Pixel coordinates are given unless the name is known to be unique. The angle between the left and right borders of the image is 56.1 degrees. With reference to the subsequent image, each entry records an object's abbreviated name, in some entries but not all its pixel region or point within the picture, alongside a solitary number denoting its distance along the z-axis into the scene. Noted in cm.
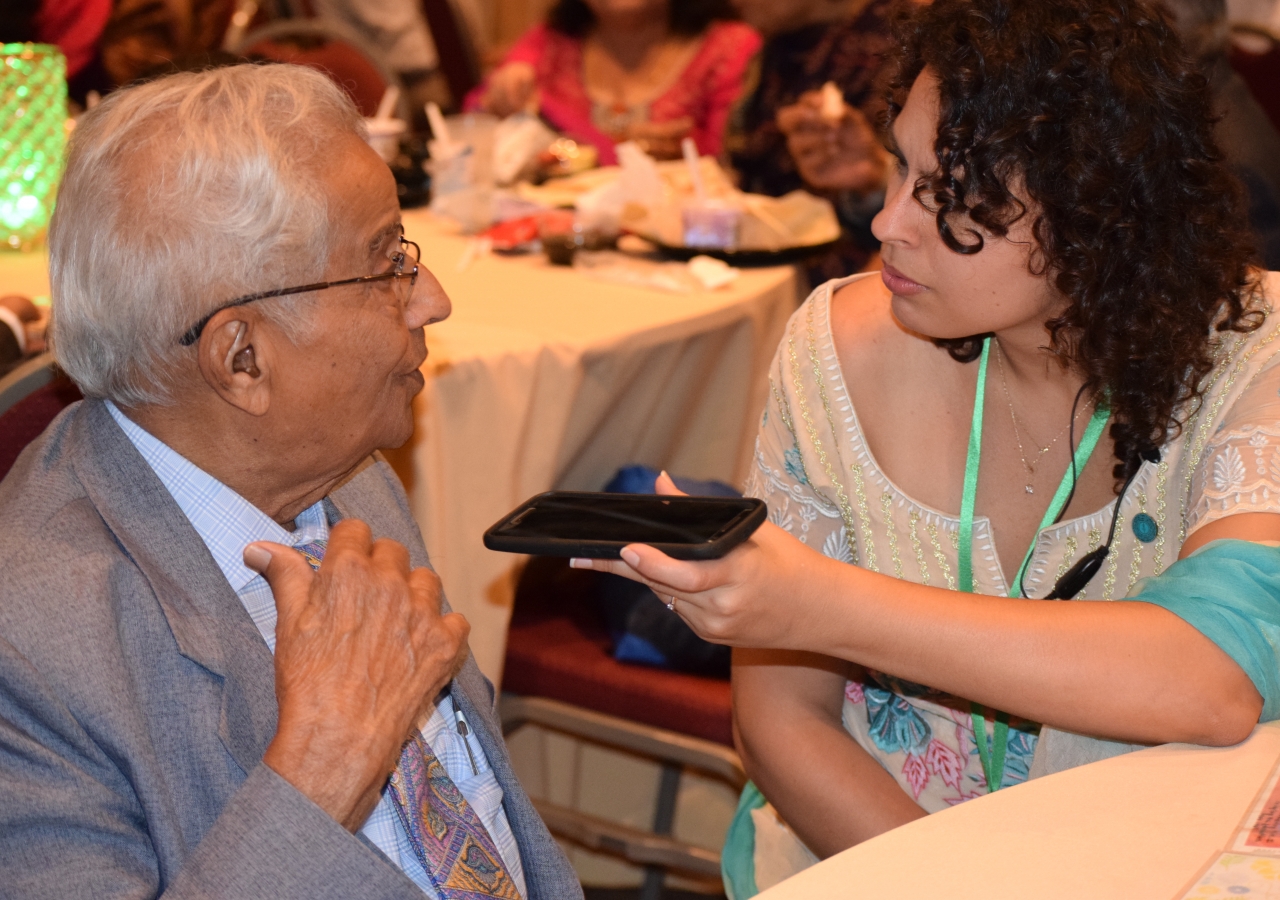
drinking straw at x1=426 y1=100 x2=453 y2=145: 317
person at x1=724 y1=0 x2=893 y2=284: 319
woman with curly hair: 114
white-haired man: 96
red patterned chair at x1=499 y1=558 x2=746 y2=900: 190
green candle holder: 227
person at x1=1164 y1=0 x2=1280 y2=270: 260
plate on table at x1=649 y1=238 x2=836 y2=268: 275
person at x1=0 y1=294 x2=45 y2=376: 174
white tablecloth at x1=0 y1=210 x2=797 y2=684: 203
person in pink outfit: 413
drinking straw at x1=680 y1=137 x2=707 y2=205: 281
